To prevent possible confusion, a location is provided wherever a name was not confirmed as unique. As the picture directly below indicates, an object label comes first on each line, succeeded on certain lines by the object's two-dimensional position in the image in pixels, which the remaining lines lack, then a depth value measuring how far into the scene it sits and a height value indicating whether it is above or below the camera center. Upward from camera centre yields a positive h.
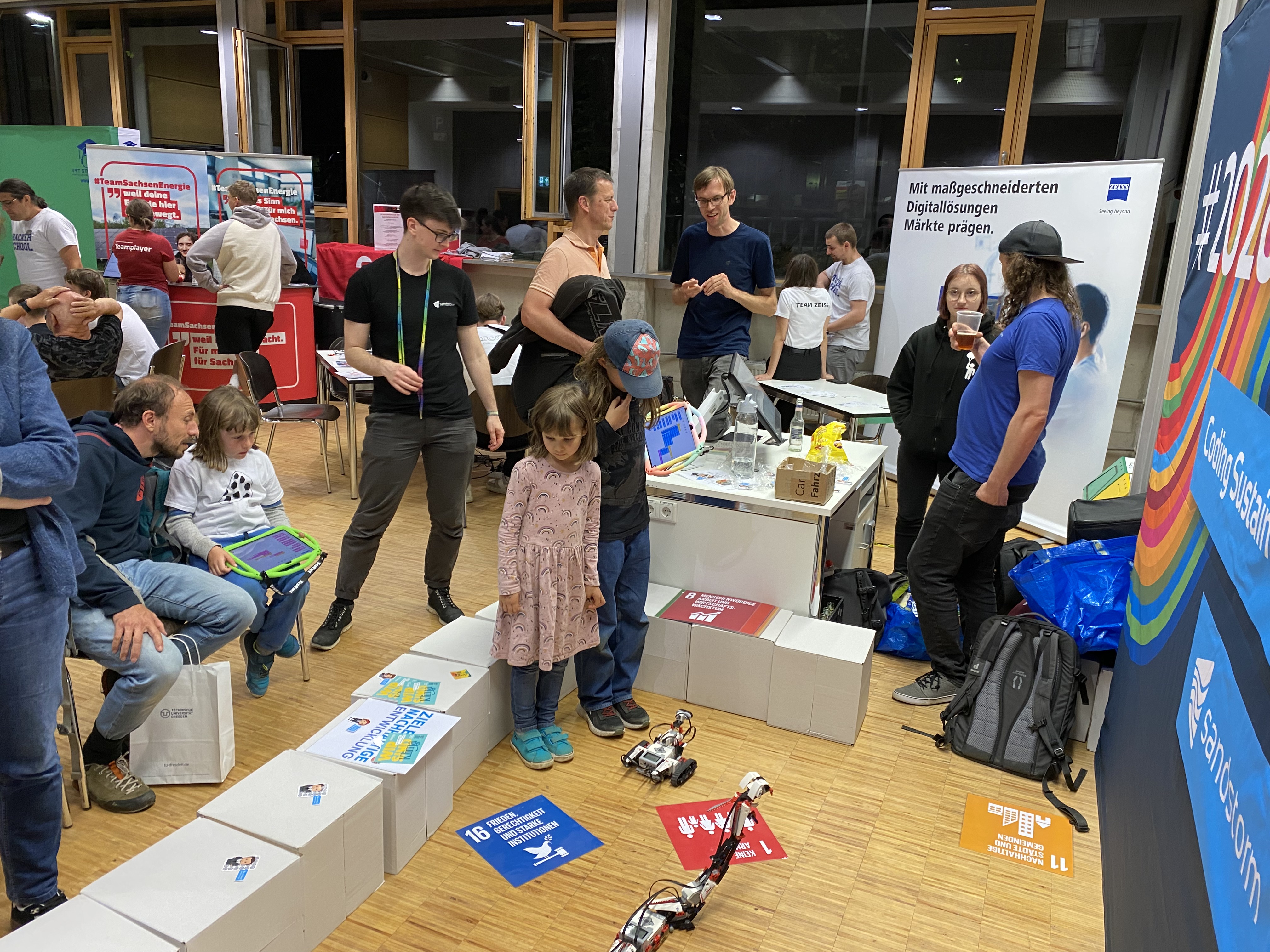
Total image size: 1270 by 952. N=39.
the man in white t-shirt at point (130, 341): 4.62 -0.63
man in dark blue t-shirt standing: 4.34 -0.15
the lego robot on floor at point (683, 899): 2.12 -1.54
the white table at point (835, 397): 4.77 -0.76
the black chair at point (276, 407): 5.31 -1.06
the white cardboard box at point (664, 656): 3.33 -1.46
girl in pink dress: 2.74 -0.89
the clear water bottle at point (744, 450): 3.57 -0.75
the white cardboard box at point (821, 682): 3.11 -1.42
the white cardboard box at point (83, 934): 1.77 -1.36
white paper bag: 2.67 -1.46
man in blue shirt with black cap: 2.92 -0.62
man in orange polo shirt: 3.38 -0.16
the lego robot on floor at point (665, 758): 2.86 -1.57
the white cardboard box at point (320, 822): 2.13 -1.36
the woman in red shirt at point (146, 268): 6.57 -0.34
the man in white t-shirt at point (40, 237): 6.16 -0.15
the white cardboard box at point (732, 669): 3.22 -1.45
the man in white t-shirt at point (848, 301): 6.42 -0.30
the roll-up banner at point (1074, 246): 4.91 +0.11
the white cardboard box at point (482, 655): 2.97 -1.32
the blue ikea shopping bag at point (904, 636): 3.84 -1.53
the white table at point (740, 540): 3.32 -1.05
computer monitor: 4.01 -0.61
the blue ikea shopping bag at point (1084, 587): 3.10 -1.08
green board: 8.00 +0.41
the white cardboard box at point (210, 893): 1.86 -1.36
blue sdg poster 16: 2.47 -1.63
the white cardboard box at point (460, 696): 2.75 -1.34
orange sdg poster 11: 2.61 -1.63
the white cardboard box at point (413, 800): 2.38 -1.49
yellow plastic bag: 3.76 -0.76
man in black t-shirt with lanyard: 3.32 -0.51
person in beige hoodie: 6.42 -0.29
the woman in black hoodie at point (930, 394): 3.72 -0.55
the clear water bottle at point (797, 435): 3.98 -0.77
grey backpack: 3.02 -1.41
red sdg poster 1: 2.56 -1.63
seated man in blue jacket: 2.46 -1.03
